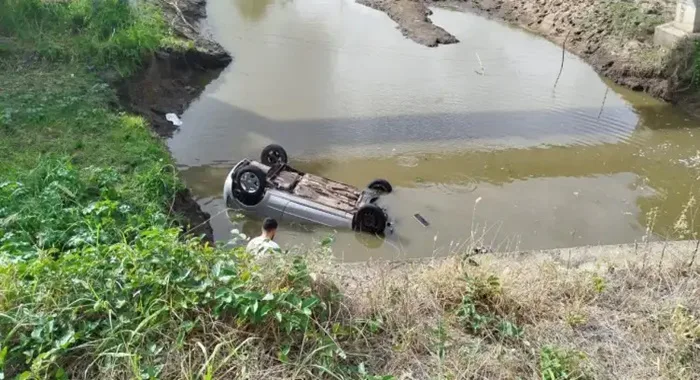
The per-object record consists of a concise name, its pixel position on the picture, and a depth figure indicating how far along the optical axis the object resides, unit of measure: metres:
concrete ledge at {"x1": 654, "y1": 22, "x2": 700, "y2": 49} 12.10
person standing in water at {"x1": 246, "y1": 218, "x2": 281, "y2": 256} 4.42
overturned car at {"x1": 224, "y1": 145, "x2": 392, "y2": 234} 7.62
